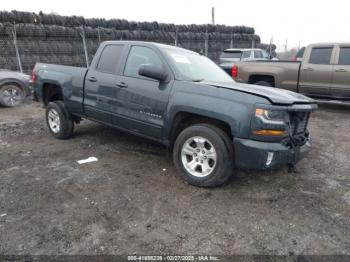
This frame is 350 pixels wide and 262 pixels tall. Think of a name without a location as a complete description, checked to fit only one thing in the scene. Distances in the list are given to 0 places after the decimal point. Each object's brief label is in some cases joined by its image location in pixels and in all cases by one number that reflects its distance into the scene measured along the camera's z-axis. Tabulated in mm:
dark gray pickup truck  3344
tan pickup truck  8156
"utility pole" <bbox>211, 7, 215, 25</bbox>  29750
